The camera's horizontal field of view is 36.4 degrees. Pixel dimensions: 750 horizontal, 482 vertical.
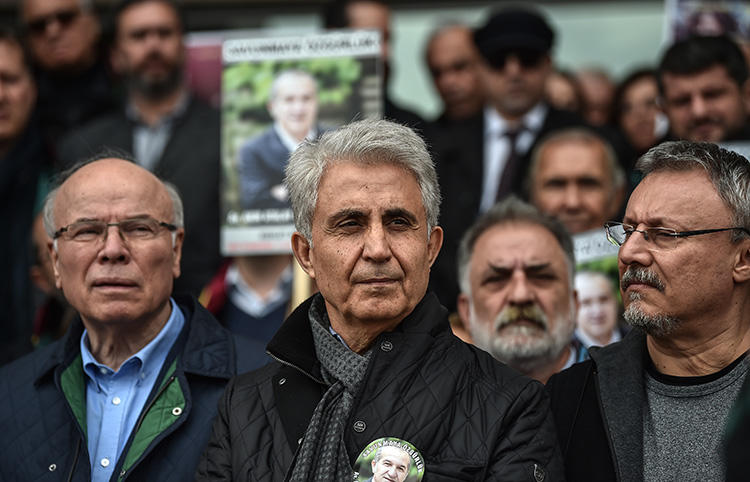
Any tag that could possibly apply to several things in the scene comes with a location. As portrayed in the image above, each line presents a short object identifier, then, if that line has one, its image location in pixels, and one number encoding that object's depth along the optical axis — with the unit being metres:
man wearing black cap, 6.98
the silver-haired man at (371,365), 3.69
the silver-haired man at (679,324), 3.96
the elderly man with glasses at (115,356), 4.52
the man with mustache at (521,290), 5.36
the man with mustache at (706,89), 6.24
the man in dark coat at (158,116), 7.05
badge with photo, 3.57
